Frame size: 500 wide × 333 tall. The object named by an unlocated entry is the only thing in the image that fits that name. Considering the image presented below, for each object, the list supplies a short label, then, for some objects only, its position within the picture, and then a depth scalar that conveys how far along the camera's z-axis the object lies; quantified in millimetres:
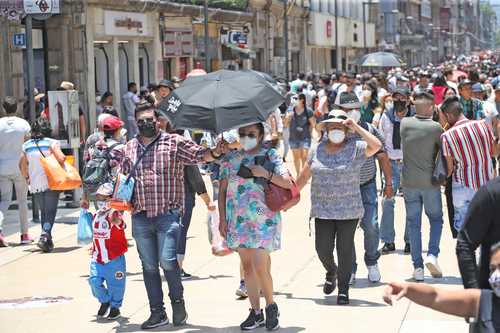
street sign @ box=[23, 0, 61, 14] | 14859
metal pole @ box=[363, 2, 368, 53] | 65600
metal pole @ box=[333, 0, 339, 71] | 54347
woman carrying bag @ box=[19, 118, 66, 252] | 11938
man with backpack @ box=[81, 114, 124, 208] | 8367
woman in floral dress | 7730
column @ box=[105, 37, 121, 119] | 27047
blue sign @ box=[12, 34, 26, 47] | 19084
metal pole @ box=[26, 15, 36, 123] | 15297
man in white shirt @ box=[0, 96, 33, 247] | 12375
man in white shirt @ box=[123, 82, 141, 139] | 24281
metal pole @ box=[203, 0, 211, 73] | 25844
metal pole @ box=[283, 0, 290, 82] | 39653
